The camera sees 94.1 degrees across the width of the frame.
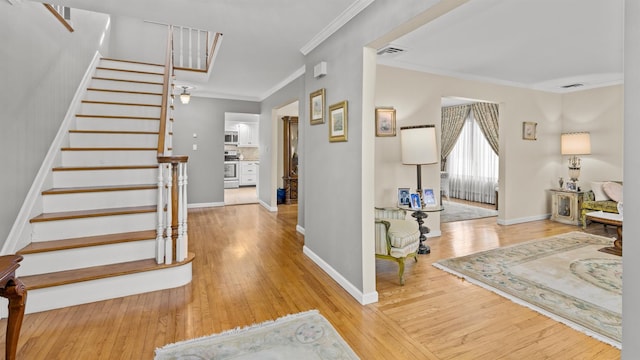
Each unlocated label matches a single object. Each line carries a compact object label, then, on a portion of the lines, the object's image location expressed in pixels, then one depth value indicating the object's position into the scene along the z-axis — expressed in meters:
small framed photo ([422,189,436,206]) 4.06
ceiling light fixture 5.50
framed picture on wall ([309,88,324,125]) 3.21
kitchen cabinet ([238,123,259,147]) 11.59
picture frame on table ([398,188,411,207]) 3.96
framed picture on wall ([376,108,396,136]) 4.11
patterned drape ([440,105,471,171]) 7.87
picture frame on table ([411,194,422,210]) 3.85
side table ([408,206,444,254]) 3.76
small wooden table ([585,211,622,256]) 3.74
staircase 2.42
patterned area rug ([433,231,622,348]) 2.29
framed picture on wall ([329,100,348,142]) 2.75
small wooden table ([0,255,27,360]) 1.35
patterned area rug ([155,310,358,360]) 1.82
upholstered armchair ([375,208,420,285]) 2.90
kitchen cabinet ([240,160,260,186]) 11.46
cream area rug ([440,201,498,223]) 5.86
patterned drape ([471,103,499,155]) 6.94
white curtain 7.36
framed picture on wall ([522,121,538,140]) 5.52
